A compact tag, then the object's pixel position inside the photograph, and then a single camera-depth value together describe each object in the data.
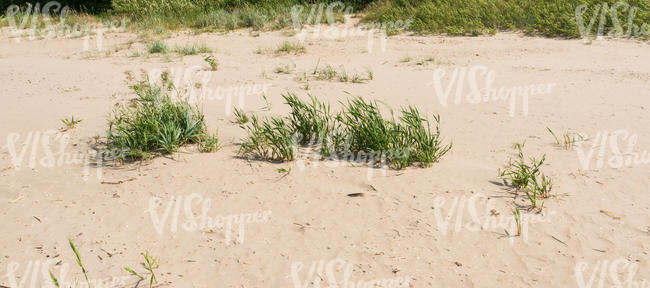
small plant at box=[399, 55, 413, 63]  9.38
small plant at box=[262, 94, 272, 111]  6.61
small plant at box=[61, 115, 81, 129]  6.02
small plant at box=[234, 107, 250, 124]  6.18
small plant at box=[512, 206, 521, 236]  3.98
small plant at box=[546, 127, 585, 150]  5.48
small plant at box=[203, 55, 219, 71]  8.86
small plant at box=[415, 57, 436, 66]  9.13
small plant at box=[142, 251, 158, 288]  3.44
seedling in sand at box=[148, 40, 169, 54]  10.17
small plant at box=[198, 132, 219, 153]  5.45
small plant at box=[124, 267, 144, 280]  3.39
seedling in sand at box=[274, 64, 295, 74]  8.59
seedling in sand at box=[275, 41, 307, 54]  10.36
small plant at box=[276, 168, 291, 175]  4.93
